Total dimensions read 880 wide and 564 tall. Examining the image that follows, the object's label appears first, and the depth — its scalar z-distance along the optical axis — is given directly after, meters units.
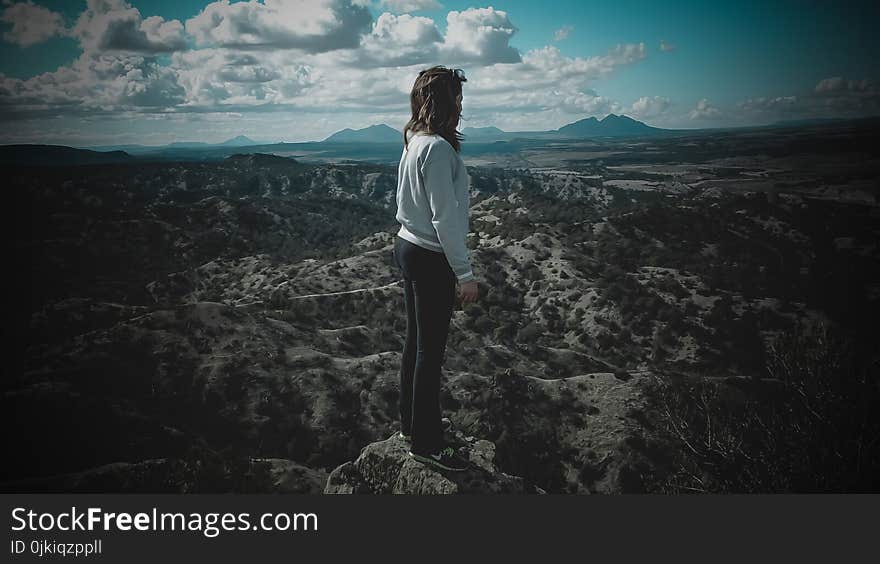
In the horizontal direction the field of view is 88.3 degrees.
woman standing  2.32
